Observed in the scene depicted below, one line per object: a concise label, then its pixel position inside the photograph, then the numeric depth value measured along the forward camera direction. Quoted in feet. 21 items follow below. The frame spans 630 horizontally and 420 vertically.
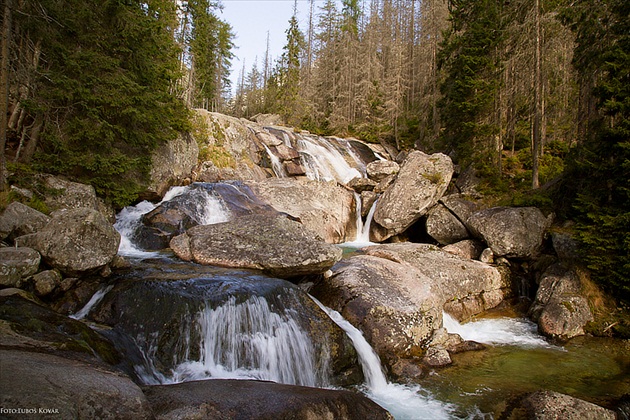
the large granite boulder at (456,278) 34.35
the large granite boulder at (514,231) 40.37
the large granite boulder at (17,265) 19.04
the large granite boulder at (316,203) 52.26
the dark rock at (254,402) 12.77
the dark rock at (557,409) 17.56
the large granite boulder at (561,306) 30.22
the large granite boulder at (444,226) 48.06
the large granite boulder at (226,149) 62.39
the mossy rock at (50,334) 13.83
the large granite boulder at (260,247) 28.12
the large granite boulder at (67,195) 32.71
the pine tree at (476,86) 59.21
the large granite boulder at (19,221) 24.47
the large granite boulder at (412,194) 50.57
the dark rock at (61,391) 9.07
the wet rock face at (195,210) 36.65
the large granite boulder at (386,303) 25.61
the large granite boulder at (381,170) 71.05
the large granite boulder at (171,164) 45.60
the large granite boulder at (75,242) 21.88
